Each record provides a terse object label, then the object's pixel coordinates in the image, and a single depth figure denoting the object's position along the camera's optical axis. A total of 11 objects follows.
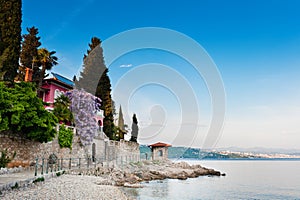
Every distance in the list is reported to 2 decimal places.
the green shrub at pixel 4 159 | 12.24
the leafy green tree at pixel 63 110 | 21.92
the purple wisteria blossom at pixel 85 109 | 24.05
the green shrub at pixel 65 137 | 18.08
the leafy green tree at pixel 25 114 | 12.17
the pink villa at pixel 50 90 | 26.03
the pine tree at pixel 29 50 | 24.25
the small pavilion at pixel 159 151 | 38.97
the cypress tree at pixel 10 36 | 17.86
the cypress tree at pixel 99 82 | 28.69
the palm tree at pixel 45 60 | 25.25
